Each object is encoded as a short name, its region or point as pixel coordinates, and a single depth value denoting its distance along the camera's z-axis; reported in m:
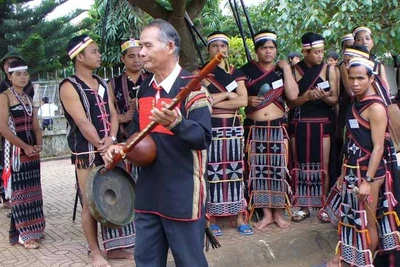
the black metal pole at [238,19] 6.38
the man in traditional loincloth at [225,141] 5.19
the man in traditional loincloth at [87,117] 4.37
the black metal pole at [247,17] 6.34
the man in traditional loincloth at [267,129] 5.41
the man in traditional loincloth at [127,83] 5.19
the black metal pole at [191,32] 6.34
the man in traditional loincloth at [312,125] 5.47
